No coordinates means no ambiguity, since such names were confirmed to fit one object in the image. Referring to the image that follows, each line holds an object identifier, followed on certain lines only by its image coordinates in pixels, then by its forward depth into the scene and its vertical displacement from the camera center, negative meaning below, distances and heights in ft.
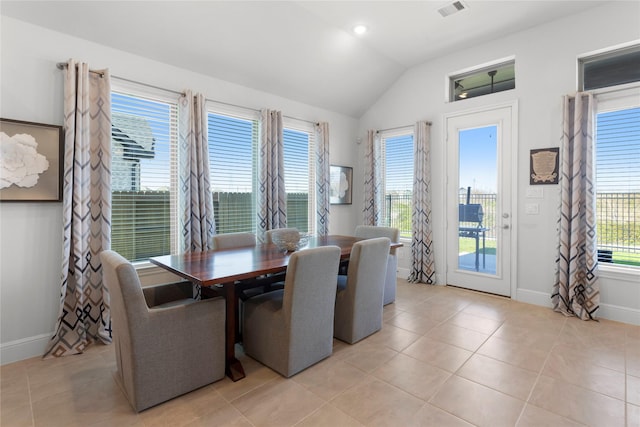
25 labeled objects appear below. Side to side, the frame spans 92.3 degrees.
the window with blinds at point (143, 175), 9.77 +1.10
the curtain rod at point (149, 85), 8.42 +4.05
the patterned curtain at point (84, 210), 8.38 -0.05
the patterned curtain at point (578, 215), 10.49 -0.28
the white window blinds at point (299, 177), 14.80 +1.50
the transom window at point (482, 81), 12.96 +5.65
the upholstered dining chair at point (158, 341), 5.75 -2.73
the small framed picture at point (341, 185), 16.70 +1.29
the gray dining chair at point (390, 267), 11.93 -2.32
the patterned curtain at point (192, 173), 10.71 +1.23
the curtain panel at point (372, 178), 16.66 +1.60
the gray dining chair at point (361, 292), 8.54 -2.45
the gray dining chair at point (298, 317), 6.93 -2.65
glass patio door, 12.90 +0.37
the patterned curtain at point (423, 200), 14.71 +0.36
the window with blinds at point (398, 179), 16.07 +1.54
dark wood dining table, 6.61 -1.41
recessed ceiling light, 11.67 +6.88
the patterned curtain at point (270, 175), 12.97 +1.42
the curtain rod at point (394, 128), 15.71 +4.19
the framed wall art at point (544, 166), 11.50 +1.57
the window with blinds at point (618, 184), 10.29 +0.78
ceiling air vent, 10.48 +6.95
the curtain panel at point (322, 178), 15.52 +1.49
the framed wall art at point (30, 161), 7.73 +1.23
